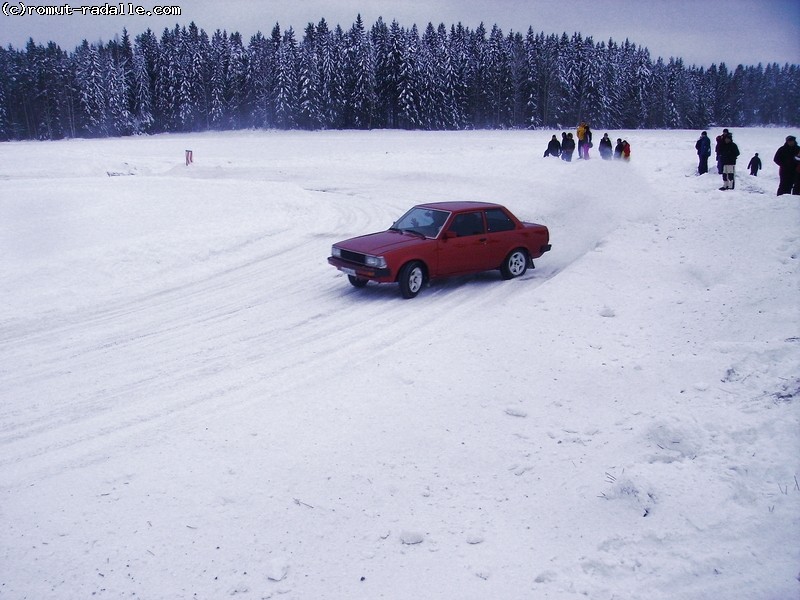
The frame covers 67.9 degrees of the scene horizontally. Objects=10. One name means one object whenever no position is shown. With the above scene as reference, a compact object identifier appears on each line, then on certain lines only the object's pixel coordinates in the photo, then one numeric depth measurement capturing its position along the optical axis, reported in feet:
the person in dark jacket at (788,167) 50.80
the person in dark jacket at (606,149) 99.81
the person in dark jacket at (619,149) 95.61
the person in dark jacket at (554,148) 105.60
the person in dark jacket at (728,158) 59.49
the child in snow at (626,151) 94.94
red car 34.53
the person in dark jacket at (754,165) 69.25
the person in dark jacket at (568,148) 101.45
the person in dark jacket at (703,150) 70.92
